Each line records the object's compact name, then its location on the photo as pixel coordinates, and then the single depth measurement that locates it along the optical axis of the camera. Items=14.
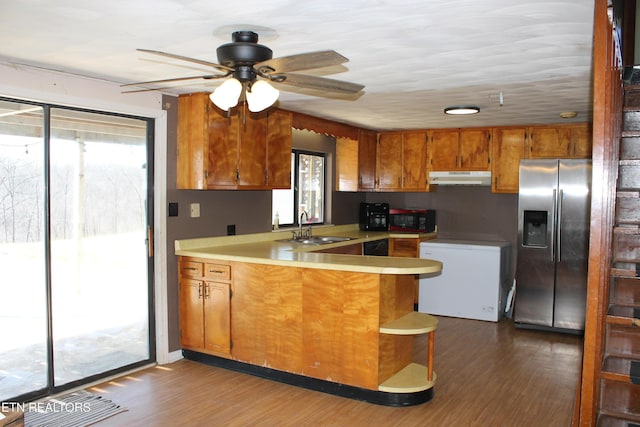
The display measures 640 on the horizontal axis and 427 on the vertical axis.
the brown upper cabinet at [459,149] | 5.97
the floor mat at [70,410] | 3.12
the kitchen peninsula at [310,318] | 3.45
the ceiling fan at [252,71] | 2.28
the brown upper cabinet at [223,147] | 4.08
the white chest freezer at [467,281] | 5.63
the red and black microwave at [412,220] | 6.34
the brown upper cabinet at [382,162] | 6.30
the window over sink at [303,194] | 5.62
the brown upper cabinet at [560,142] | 5.45
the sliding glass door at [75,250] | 3.34
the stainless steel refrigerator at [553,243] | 5.11
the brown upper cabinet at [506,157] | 5.80
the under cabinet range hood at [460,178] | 6.02
